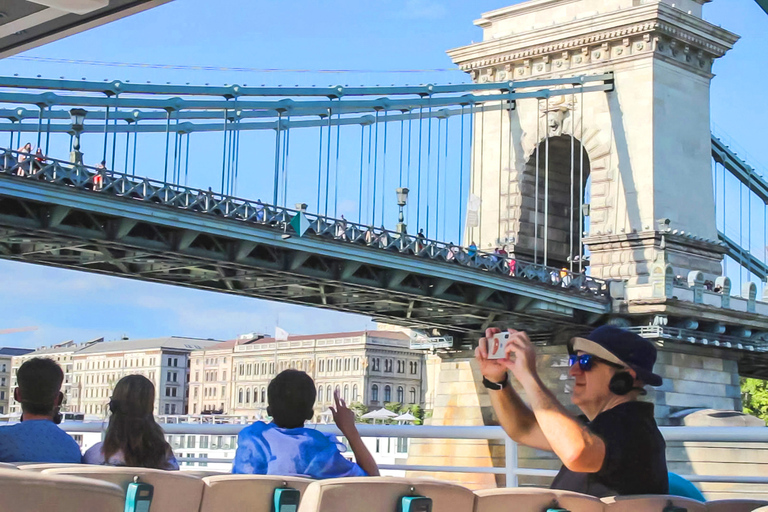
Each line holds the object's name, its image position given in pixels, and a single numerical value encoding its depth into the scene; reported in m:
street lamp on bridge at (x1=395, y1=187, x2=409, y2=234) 36.94
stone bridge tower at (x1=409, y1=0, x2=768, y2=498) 35.16
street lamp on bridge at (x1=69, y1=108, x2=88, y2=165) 26.75
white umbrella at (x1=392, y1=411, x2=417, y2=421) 78.89
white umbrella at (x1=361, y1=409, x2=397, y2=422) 82.56
